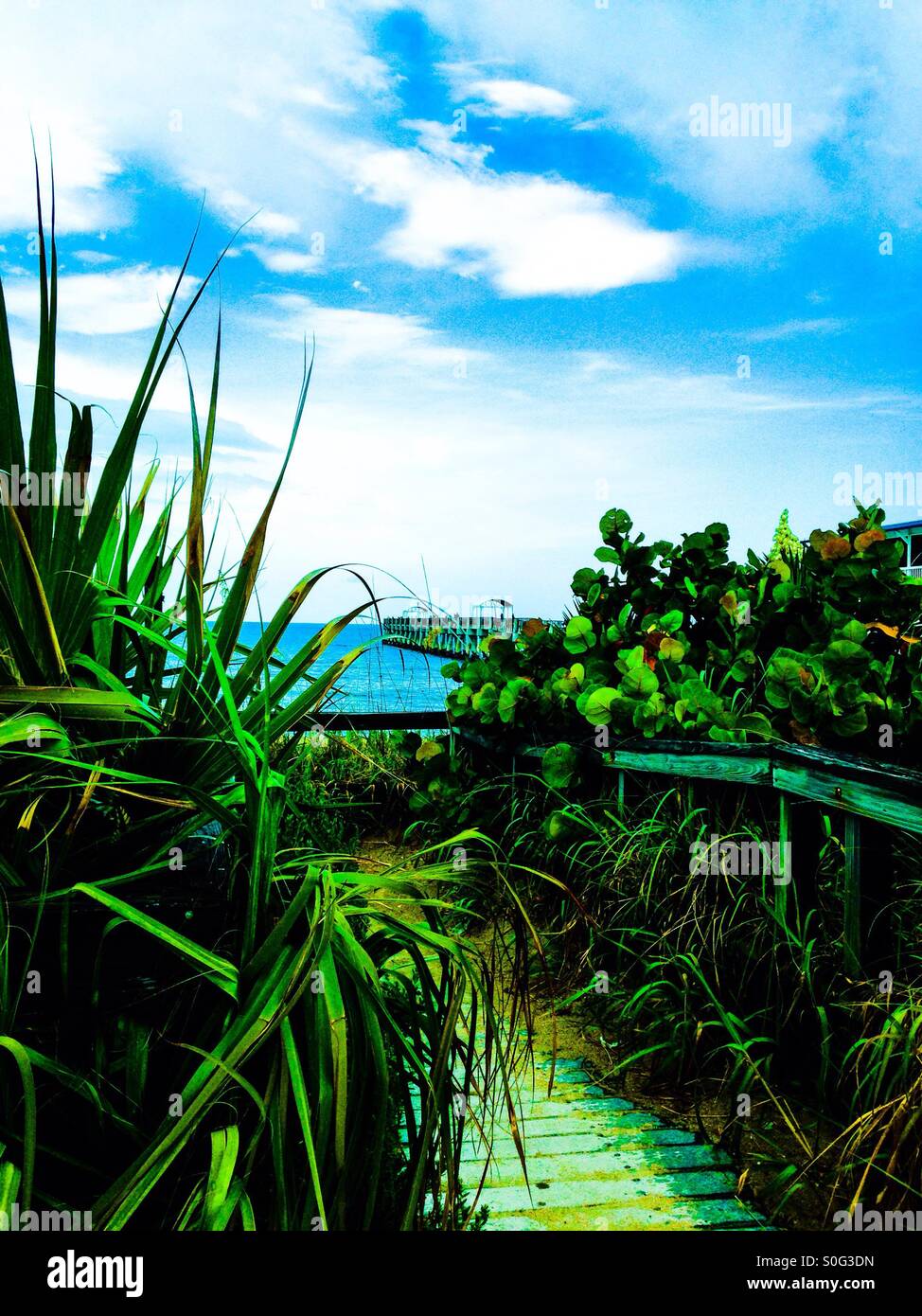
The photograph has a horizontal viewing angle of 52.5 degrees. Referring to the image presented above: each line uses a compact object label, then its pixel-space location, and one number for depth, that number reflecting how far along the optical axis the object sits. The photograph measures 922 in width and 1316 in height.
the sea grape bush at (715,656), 3.39
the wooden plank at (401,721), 6.76
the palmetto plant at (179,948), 1.36
